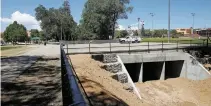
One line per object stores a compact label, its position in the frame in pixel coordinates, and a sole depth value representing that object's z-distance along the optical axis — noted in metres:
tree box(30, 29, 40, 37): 90.12
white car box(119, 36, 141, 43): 31.69
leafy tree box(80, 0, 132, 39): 37.98
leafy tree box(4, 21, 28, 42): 60.19
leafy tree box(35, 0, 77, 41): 54.04
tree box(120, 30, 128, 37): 90.32
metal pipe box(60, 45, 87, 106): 1.14
